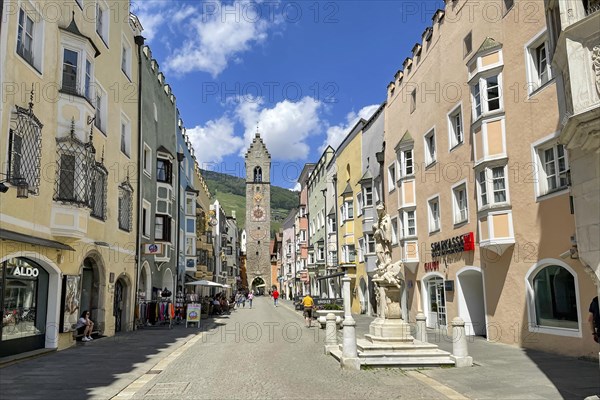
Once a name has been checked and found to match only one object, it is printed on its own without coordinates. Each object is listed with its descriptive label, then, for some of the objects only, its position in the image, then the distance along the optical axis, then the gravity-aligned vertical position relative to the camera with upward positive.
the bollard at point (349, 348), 12.45 -1.47
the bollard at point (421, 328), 15.16 -1.23
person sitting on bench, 18.04 -1.16
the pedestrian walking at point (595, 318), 10.60 -0.75
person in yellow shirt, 26.27 -0.91
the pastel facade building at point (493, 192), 15.05 +3.29
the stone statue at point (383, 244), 14.53 +1.21
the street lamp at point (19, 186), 11.98 +2.51
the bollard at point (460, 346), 12.60 -1.49
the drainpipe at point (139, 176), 25.17 +5.71
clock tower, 99.75 +15.12
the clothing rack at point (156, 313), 26.45 -1.14
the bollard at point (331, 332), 15.92 -1.35
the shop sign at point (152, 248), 26.19 +2.17
